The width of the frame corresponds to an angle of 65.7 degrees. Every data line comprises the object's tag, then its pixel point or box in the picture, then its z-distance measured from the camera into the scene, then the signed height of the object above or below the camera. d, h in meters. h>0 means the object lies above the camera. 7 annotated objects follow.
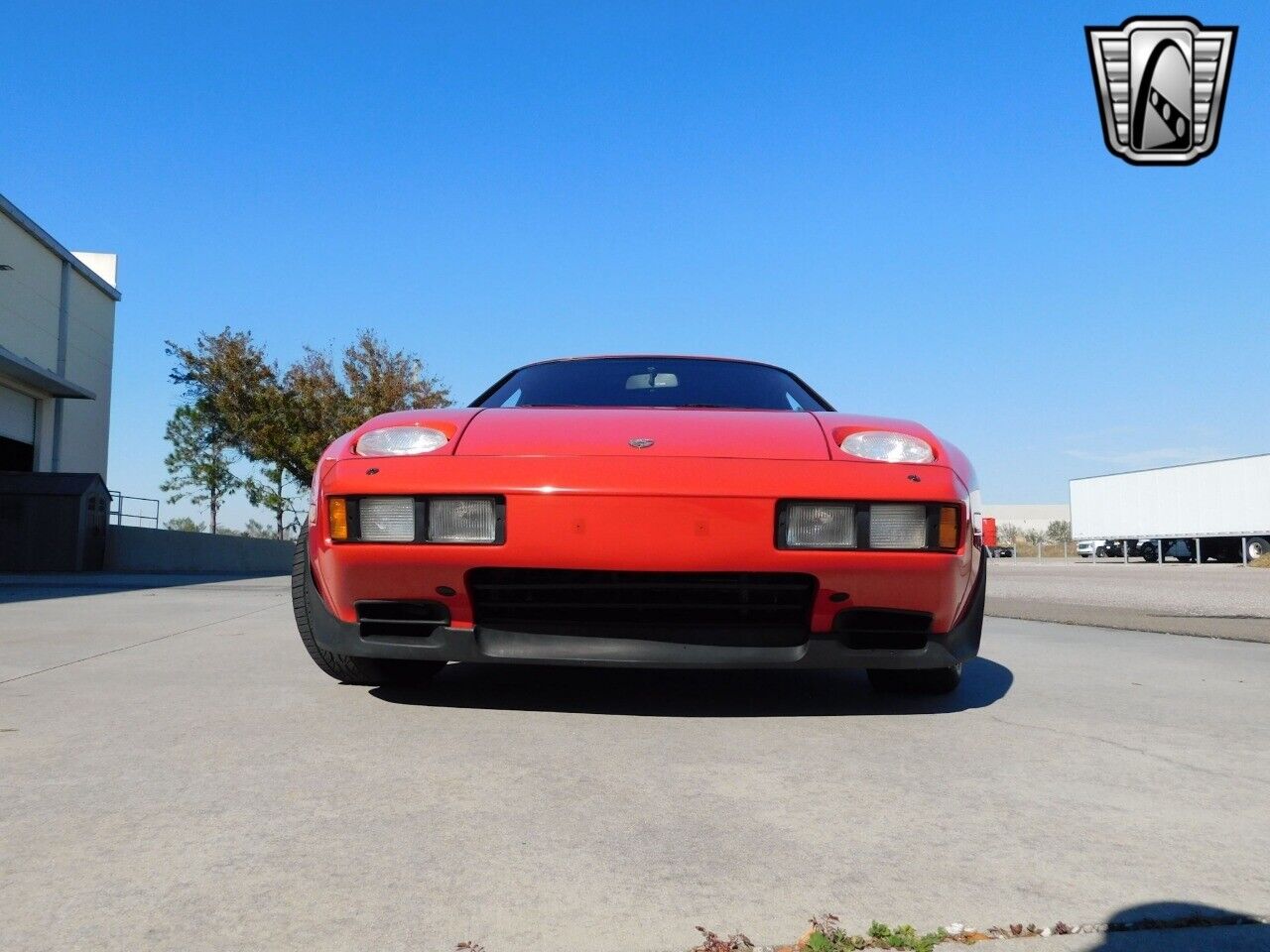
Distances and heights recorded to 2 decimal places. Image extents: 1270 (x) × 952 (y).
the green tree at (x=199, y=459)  28.08 +2.88
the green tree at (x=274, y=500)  28.22 +1.39
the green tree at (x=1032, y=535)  92.38 +1.61
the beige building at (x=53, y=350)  20.83 +4.67
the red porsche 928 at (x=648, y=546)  2.50 +0.01
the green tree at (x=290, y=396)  26.20 +4.15
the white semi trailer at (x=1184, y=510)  32.47 +1.51
